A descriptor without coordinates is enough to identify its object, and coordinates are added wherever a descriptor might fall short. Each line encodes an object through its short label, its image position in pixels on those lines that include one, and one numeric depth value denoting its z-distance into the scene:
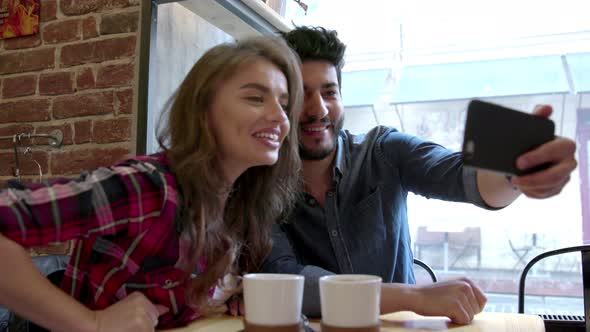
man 1.23
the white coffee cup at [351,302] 0.63
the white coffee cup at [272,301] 0.65
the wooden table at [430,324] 0.87
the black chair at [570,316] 1.26
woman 0.75
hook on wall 1.68
